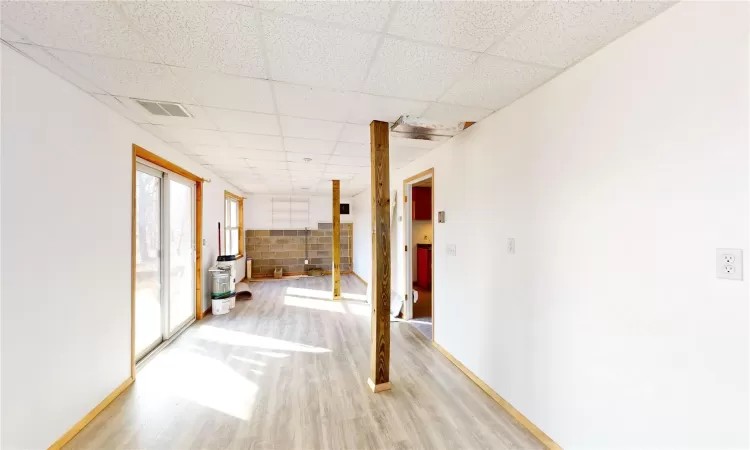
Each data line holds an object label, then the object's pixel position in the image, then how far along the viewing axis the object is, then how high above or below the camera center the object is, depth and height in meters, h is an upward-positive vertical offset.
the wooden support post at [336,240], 5.39 -0.23
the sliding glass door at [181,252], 3.38 -0.29
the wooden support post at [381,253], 2.35 -0.21
